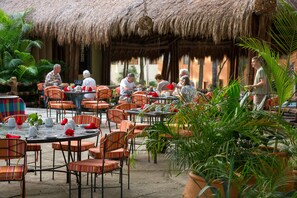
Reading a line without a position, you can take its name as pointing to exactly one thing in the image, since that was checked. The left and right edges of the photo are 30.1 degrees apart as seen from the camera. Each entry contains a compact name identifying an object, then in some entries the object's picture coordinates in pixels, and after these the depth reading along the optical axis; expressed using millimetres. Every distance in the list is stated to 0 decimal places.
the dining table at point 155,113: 7745
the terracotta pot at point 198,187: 4227
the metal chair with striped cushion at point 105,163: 5438
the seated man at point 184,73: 11647
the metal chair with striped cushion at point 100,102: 11805
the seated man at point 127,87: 12320
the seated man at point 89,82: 12773
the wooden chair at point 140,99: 10516
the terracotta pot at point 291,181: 4077
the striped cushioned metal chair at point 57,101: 11615
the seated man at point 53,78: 13461
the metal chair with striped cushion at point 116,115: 7461
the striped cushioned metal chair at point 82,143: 6609
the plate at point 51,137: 5543
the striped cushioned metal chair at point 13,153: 5059
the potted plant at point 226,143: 4074
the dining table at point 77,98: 12036
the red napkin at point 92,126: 6188
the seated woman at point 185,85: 8553
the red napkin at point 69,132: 5656
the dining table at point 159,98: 10844
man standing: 9555
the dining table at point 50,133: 5523
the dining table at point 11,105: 10572
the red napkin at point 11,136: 5373
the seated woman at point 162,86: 12812
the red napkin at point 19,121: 6340
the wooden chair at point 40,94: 14305
